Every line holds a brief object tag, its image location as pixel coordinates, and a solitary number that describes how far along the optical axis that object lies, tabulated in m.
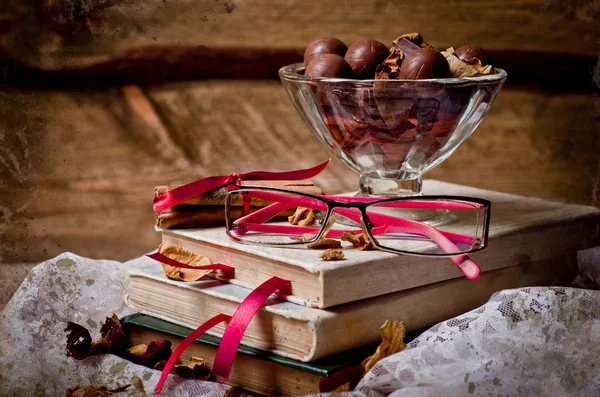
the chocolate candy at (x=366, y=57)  0.82
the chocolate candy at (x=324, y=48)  0.85
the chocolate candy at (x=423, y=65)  0.80
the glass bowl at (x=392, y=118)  0.79
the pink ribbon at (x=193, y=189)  0.82
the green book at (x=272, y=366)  0.74
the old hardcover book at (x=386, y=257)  0.75
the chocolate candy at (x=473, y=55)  0.83
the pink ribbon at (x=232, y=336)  0.75
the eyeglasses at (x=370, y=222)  0.78
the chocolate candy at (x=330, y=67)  0.81
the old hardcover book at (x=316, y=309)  0.75
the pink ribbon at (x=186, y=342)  0.75
